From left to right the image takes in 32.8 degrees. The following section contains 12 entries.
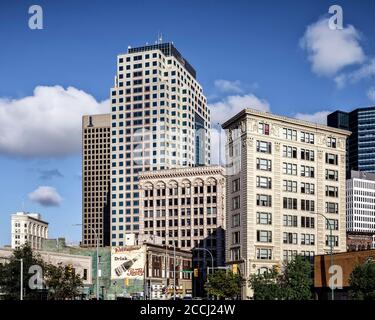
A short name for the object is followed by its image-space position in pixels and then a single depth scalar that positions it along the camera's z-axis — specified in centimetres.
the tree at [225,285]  10625
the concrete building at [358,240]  16100
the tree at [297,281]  8825
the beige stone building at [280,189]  11494
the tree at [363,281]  7225
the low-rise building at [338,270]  8625
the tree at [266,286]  8544
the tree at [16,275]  7772
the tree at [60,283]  8738
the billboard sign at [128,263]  13688
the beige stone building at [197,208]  19350
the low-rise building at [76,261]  11250
